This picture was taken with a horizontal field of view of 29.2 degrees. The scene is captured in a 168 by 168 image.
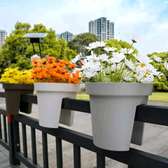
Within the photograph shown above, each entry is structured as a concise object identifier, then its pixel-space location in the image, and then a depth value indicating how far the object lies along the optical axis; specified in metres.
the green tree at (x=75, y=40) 29.06
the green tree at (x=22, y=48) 22.33
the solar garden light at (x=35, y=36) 3.78
